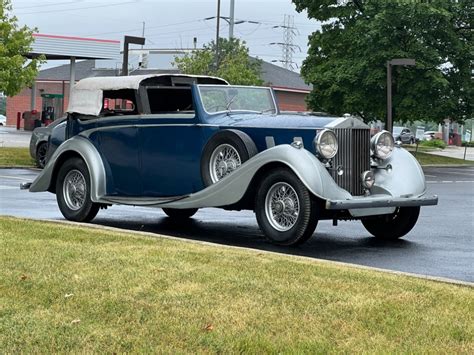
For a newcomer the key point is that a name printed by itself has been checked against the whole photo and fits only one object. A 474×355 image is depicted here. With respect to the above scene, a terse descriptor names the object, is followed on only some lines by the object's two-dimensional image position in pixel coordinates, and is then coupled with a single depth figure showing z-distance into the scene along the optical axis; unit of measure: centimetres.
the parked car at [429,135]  8541
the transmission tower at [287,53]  10228
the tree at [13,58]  2633
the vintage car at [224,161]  920
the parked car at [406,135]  6956
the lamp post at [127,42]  2620
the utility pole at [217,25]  4553
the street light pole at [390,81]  3135
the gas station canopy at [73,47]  4628
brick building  6425
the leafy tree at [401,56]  3591
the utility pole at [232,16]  5875
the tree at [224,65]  4309
